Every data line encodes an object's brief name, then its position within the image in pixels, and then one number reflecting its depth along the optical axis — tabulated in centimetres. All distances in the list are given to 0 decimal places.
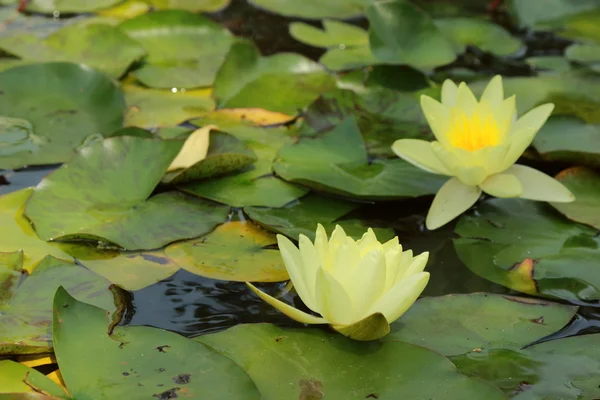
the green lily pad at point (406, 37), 298
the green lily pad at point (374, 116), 285
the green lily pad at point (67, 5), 310
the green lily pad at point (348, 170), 276
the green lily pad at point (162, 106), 288
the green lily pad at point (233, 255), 268
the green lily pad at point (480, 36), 307
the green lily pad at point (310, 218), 272
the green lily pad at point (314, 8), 314
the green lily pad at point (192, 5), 314
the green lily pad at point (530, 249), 267
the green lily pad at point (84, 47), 297
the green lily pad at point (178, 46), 296
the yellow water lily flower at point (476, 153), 272
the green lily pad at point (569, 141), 279
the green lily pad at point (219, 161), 276
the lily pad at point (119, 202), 271
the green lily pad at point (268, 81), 292
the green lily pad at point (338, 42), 302
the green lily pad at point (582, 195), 274
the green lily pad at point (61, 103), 283
